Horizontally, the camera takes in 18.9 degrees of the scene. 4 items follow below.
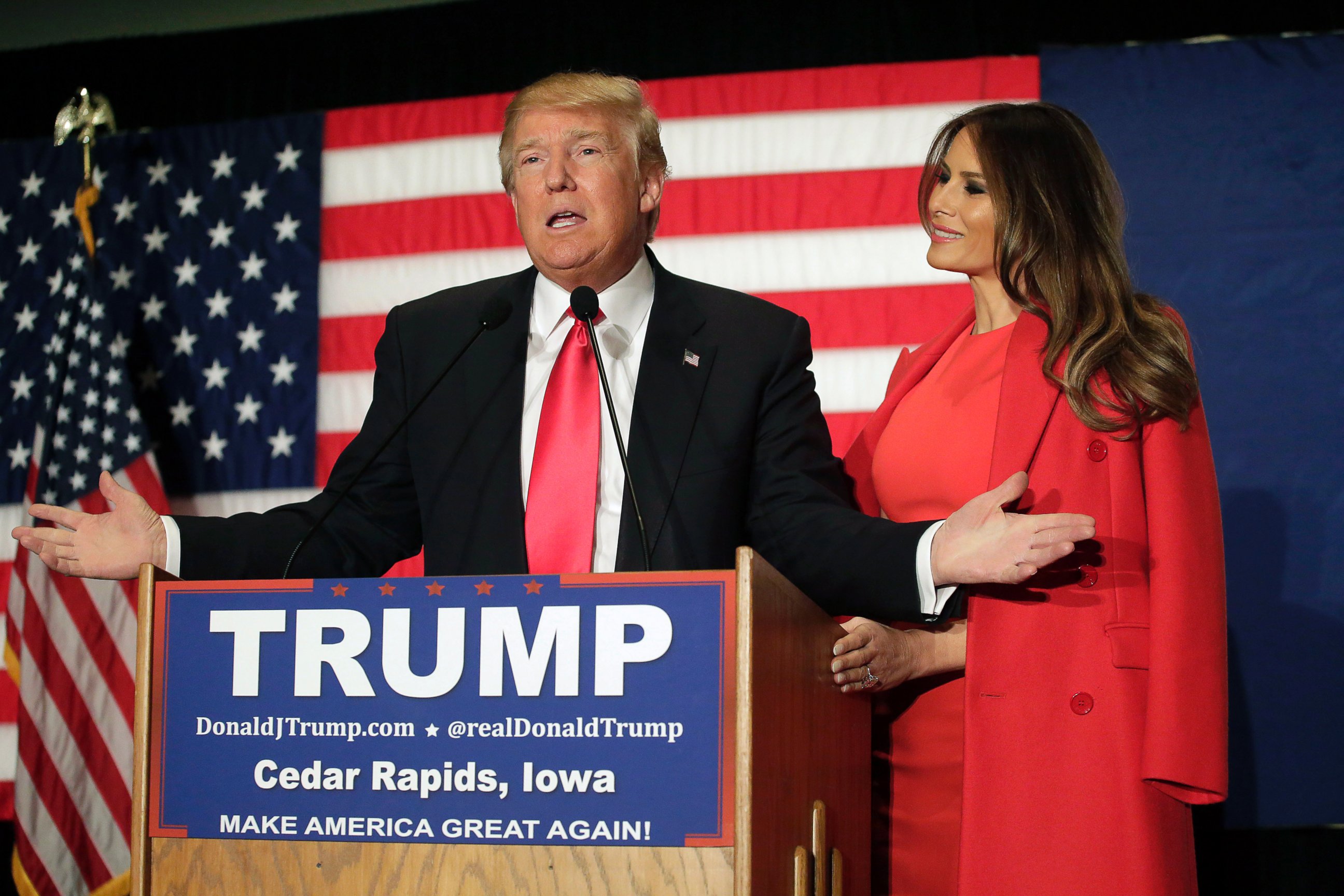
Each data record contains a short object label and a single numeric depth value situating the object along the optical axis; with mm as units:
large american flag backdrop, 6204
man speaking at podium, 4772
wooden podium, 4310
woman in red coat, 4793
